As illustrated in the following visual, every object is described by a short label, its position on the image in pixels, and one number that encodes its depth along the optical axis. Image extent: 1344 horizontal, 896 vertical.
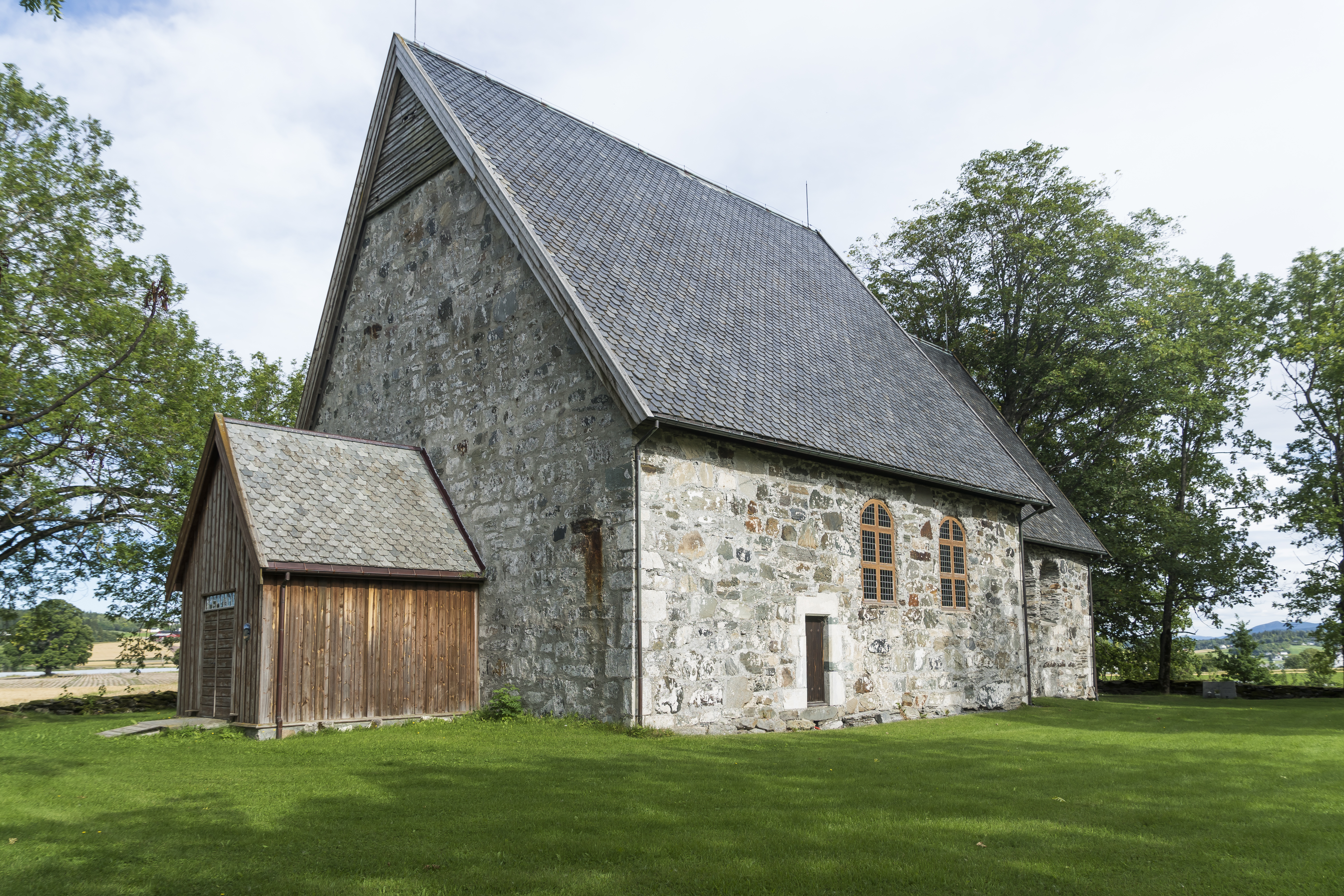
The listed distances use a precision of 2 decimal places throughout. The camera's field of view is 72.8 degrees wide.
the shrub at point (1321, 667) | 27.75
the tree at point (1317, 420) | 26.78
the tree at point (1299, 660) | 29.45
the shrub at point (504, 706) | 12.98
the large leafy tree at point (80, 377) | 18.33
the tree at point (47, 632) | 19.97
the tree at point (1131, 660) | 35.28
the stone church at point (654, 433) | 12.17
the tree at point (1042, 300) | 29.78
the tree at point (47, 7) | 6.99
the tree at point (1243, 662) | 30.34
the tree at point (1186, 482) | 28.00
